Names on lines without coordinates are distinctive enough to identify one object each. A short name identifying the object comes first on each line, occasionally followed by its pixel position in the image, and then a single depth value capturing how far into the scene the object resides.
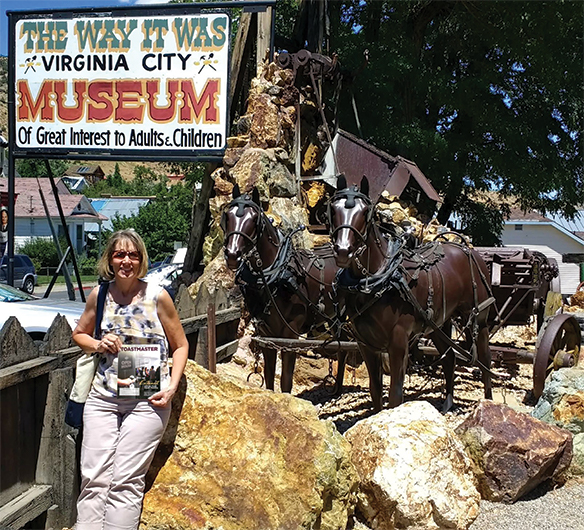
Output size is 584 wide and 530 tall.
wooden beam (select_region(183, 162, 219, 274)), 13.20
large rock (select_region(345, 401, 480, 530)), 4.32
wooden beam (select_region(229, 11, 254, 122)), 12.05
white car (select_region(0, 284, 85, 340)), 8.41
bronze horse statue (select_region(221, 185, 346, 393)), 6.61
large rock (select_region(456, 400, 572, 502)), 4.95
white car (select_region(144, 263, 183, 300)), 15.97
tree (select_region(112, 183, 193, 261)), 43.28
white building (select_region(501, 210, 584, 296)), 41.12
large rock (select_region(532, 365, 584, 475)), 5.70
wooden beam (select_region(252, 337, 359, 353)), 6.75
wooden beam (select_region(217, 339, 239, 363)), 8.34
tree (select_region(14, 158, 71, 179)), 68.38
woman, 3.58
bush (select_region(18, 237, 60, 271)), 44.16
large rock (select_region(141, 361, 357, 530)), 3.71
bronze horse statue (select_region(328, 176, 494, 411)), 5.46
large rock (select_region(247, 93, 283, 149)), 10.94
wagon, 7.52
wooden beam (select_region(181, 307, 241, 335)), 6.46
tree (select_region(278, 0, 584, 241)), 16.58
